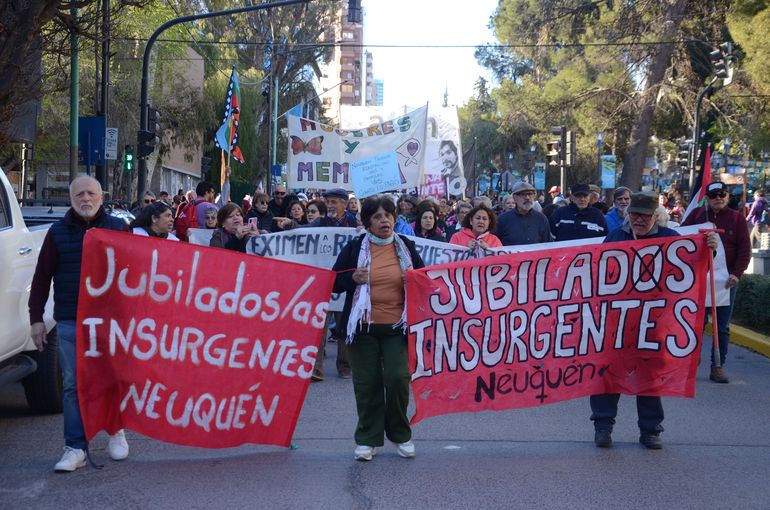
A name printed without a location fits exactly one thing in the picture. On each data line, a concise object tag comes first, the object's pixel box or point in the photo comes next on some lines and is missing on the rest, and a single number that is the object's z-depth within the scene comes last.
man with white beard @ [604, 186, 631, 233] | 12.30
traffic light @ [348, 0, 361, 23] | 21.41
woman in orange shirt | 6.66
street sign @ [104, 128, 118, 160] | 21.53
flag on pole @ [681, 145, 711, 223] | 9.68
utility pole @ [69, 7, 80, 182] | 20.42
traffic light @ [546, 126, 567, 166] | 22.73
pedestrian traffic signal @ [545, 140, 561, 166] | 23.49
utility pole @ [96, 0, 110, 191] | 17.62
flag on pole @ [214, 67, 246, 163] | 18.86
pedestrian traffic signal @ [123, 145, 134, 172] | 24.66
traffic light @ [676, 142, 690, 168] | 28.66
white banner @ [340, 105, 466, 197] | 25.00
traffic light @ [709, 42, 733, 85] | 23.36
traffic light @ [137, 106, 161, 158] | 21.50
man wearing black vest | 6.31
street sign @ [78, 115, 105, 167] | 21.33
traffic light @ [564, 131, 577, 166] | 22.98
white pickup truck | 7.00
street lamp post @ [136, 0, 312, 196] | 19.59
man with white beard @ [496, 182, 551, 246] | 10.80
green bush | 13.27
